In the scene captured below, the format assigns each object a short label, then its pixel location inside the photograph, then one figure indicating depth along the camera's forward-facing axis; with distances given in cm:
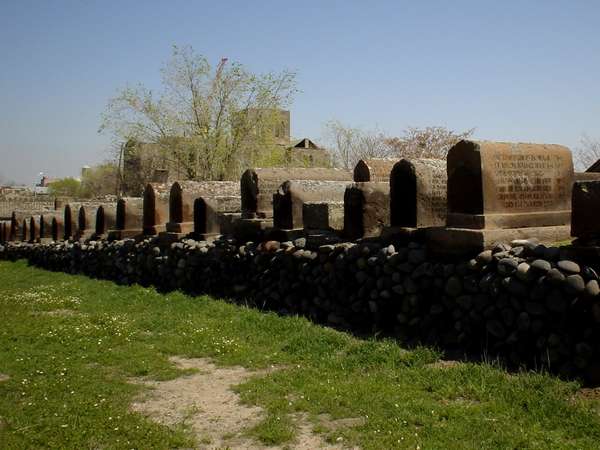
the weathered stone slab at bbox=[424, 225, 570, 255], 632
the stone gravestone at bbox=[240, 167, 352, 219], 1106
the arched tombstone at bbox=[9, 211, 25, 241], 2359
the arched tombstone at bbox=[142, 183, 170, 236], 1388
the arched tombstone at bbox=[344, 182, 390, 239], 836
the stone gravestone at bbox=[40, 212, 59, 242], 2102
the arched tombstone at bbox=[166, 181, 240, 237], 1273
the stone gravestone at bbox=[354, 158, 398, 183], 999
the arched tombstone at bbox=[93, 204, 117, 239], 1669
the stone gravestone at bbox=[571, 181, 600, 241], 523
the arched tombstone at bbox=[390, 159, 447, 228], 768
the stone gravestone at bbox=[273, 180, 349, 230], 989
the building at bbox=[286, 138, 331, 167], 3506
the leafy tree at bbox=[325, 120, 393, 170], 3656
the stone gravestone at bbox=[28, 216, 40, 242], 2161
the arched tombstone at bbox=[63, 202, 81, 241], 1909
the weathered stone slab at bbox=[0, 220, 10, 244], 2464
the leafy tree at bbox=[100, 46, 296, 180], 2989
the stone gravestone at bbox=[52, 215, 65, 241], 2027
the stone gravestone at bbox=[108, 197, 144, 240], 1526
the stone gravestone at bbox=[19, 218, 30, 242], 2291
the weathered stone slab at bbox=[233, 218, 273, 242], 1045
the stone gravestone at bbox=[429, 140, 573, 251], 650
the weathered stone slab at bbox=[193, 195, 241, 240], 1180
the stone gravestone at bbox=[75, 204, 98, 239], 1781
